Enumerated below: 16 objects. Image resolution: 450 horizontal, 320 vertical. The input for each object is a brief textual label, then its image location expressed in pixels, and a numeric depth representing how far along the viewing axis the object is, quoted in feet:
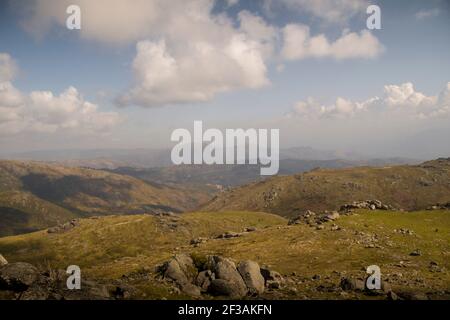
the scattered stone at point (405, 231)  249.75
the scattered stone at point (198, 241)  373.22
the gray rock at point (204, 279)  145.76
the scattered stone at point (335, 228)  273.13
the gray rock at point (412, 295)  124.47
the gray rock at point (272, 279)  152.87
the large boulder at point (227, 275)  138.92
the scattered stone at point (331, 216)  299.60
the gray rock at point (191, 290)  137.31
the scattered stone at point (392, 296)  124.57
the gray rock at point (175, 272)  151.64
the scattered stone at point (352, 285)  140.53
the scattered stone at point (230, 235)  375.45
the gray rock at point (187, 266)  155.37
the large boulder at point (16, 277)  124.98
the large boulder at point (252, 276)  144.46
